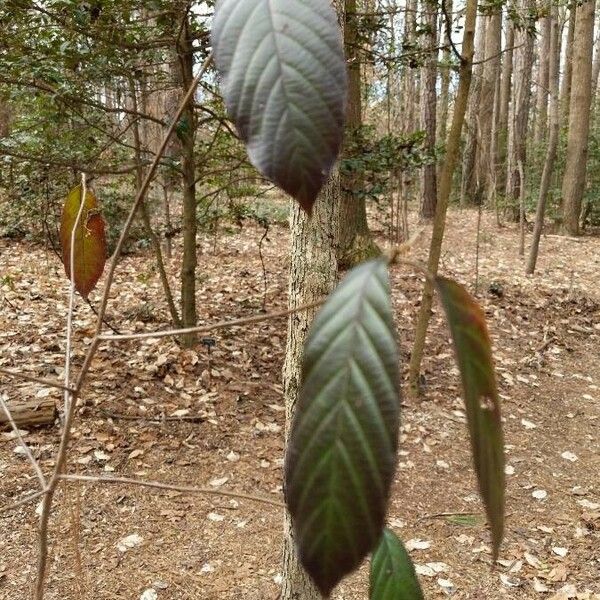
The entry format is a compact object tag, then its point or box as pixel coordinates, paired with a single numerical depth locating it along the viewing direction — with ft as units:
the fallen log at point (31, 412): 9.77
